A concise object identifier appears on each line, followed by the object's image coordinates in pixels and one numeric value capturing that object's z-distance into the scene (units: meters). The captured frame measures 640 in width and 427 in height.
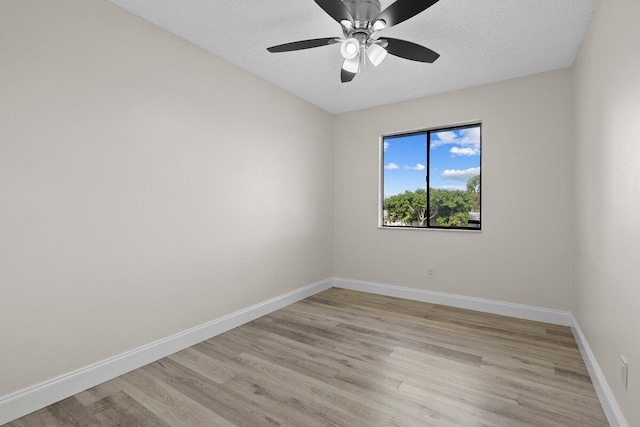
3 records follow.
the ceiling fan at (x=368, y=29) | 1.78
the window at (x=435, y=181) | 3.87
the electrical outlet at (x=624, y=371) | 1.53
